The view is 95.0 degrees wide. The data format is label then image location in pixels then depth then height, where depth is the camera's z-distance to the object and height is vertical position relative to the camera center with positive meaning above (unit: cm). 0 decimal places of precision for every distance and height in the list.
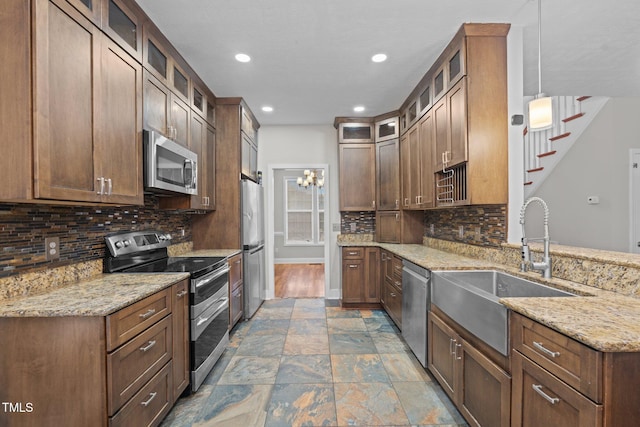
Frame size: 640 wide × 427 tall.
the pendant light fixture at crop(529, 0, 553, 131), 180 +61
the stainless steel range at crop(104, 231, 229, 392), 207 -51
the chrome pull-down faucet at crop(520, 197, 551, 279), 175 -31
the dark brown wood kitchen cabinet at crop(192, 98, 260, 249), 339 +14
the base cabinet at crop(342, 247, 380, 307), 392 -84
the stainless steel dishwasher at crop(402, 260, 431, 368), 230 -82
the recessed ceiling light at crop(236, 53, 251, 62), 252 +135
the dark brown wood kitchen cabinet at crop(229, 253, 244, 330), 301 -85
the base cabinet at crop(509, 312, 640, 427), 90 -58
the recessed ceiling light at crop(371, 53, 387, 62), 253 +135
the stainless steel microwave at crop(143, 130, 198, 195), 197 +35
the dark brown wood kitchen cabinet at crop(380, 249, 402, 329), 309 -85
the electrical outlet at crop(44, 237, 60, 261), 165 -20
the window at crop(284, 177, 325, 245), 742 -6
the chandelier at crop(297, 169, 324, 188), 640 +71
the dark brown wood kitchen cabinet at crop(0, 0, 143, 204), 120 +48
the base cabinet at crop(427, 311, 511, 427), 137 -93
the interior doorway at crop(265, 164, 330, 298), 736 -26
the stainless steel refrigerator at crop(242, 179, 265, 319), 344 -41
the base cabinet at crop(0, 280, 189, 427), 124 -67
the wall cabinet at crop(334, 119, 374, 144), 421 +115
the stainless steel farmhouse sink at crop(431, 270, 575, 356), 139 -52
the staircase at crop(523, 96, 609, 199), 352 +93
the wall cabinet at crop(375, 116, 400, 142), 392 +114
